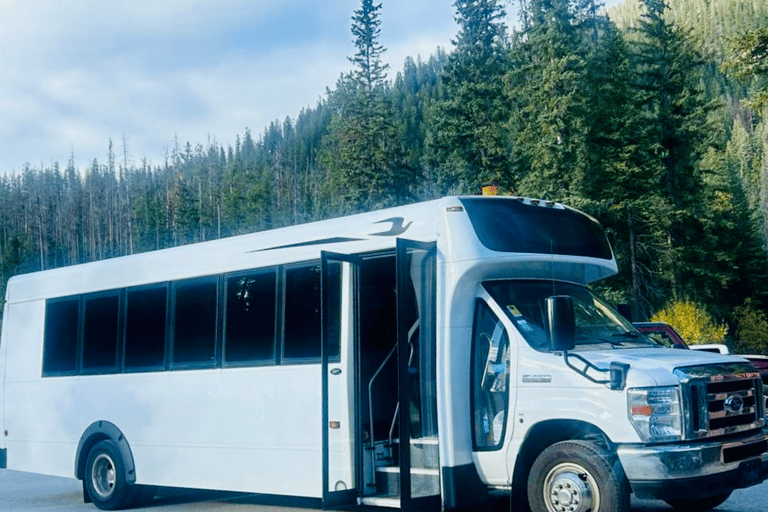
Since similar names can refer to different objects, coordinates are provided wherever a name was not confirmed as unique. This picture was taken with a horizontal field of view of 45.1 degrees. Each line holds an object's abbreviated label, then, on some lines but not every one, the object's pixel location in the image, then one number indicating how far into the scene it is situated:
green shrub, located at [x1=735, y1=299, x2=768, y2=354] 67.12
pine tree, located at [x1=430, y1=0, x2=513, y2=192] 51.69
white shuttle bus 7.66
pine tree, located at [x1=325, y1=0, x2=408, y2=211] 60.88
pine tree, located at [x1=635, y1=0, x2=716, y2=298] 53.66
